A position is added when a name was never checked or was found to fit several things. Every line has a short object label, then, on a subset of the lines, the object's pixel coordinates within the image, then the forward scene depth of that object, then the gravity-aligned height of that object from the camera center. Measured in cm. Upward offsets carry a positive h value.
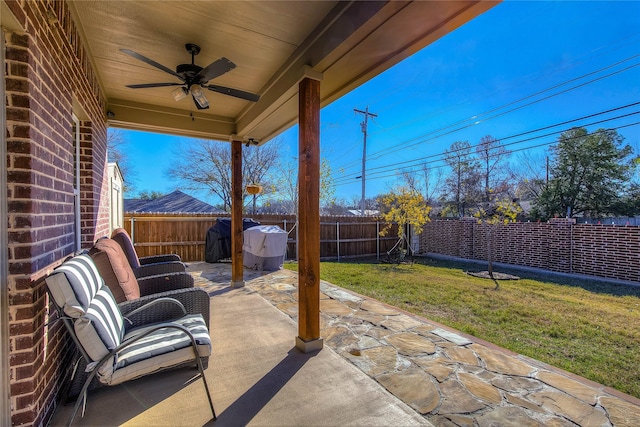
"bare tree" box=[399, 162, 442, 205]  1927 +250
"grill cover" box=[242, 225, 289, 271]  686 -77
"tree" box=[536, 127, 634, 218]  1170 +171
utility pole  1702 +512
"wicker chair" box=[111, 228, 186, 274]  323 -38
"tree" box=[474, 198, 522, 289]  712 +5
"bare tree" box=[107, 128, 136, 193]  1573 +371
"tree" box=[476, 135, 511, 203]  1562 +286
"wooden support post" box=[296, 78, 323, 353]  272 +6
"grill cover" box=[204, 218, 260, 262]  793 -71
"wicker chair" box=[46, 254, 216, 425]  156 -73
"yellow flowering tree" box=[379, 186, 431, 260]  951 +20
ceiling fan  265 +143
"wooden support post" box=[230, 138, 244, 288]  508 +1
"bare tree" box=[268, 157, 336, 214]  1294 +164
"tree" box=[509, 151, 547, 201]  1502 +225
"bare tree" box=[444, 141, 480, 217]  1653 +217
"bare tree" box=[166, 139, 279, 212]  1678 +307
